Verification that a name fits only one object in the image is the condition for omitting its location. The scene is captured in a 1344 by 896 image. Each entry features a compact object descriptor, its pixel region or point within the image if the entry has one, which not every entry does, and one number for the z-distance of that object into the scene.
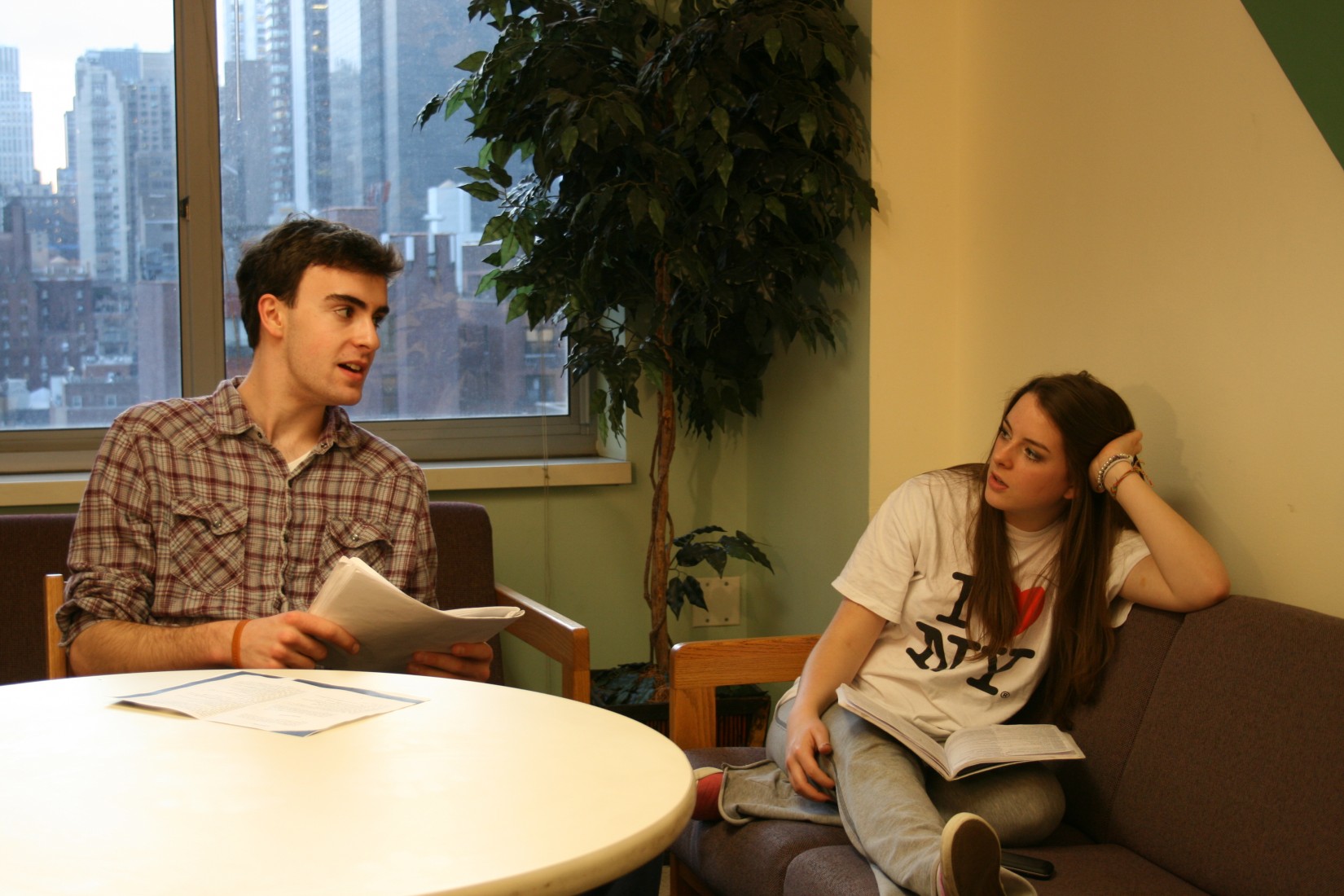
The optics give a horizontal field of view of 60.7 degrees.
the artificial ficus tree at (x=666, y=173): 2.40
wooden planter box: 2.64
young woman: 1.70
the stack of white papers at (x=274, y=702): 1.21
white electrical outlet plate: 3.28
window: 2.85
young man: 1.70
